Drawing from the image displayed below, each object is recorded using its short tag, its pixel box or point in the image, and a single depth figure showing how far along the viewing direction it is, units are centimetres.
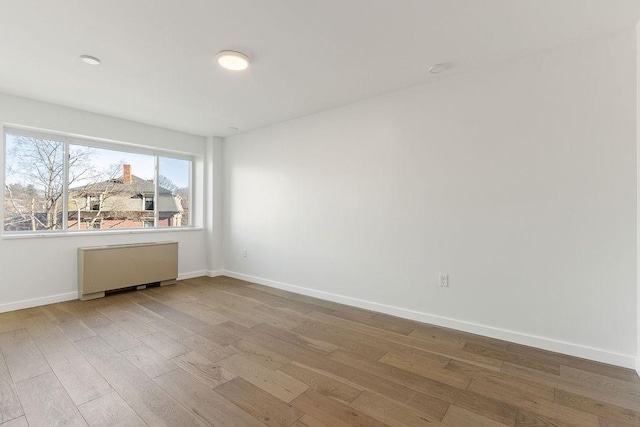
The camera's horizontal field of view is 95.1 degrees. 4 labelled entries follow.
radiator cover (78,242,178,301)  374
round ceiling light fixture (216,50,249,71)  238
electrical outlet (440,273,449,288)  288
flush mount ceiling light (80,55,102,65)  246
